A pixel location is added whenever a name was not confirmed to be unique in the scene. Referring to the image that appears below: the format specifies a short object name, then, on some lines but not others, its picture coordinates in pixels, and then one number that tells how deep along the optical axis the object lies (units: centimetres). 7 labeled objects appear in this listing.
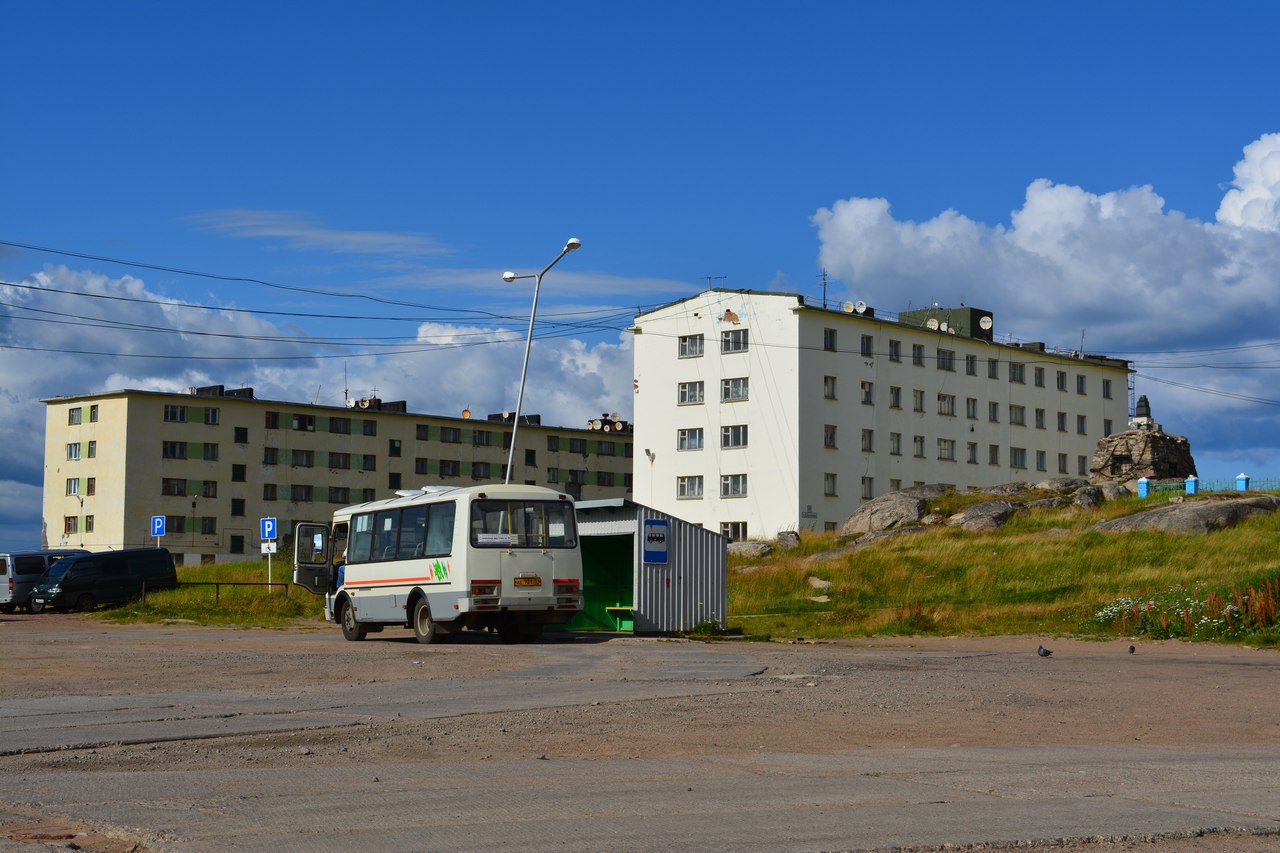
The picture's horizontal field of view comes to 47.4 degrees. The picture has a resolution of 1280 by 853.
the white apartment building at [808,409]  7219
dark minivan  4741
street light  4217
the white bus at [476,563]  2617
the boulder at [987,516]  5453
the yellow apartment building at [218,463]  9200
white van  4850
